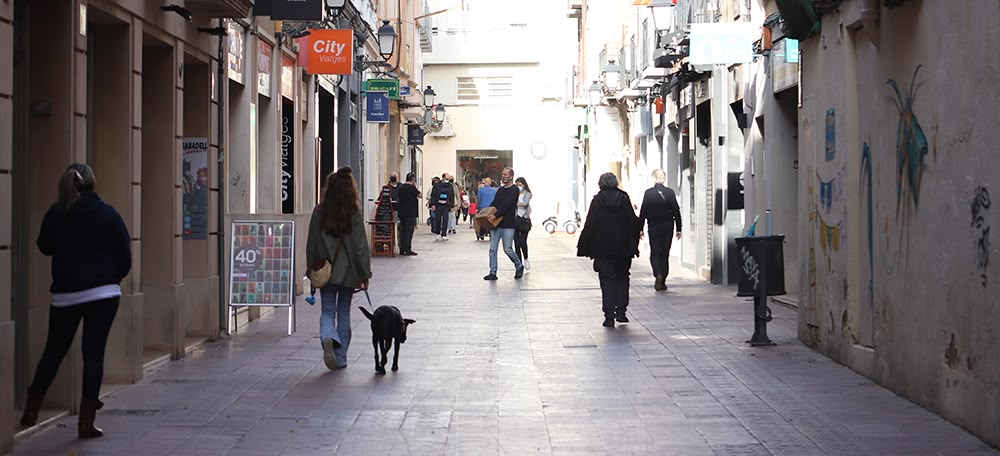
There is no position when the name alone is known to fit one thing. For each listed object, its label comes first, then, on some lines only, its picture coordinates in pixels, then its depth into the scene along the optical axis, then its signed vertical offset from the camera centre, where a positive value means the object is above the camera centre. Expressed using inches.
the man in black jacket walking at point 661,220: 859.4 +8.3
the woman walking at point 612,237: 647.1 -1.3
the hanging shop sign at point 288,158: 890.1 +47.5
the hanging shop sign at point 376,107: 1279.5 +113.5
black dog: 474.9 -31.3
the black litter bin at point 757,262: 552.4 -10.7
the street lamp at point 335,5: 890.1 +141.8
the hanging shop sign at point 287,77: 843.4 +93.8
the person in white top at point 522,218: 1003.3 +11.4
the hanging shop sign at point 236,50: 670.5 +87.7
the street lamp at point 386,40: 1186.6 +160.1
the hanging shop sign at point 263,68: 753.6 +88.6
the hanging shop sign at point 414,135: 2034.9 +140.2
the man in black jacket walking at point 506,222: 958.4 +8.3
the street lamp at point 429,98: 1932.8 +188.7
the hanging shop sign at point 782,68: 713.6 +84.2
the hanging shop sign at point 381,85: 1273.4 +132.1
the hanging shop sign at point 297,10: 675.4 +105.3
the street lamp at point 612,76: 1558.8 +171.5
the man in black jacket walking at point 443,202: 1633.9 +37.3
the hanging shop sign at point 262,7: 685.3 +108.3
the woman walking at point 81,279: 349.1 -10.6
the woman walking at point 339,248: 488.4 -4.5
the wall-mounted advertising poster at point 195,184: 580.1 +20.5
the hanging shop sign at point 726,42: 787.4 +104.7
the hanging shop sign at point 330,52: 878.4 +111.0
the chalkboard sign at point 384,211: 1289.4 +21.2
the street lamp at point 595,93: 1766.7 +173.7
